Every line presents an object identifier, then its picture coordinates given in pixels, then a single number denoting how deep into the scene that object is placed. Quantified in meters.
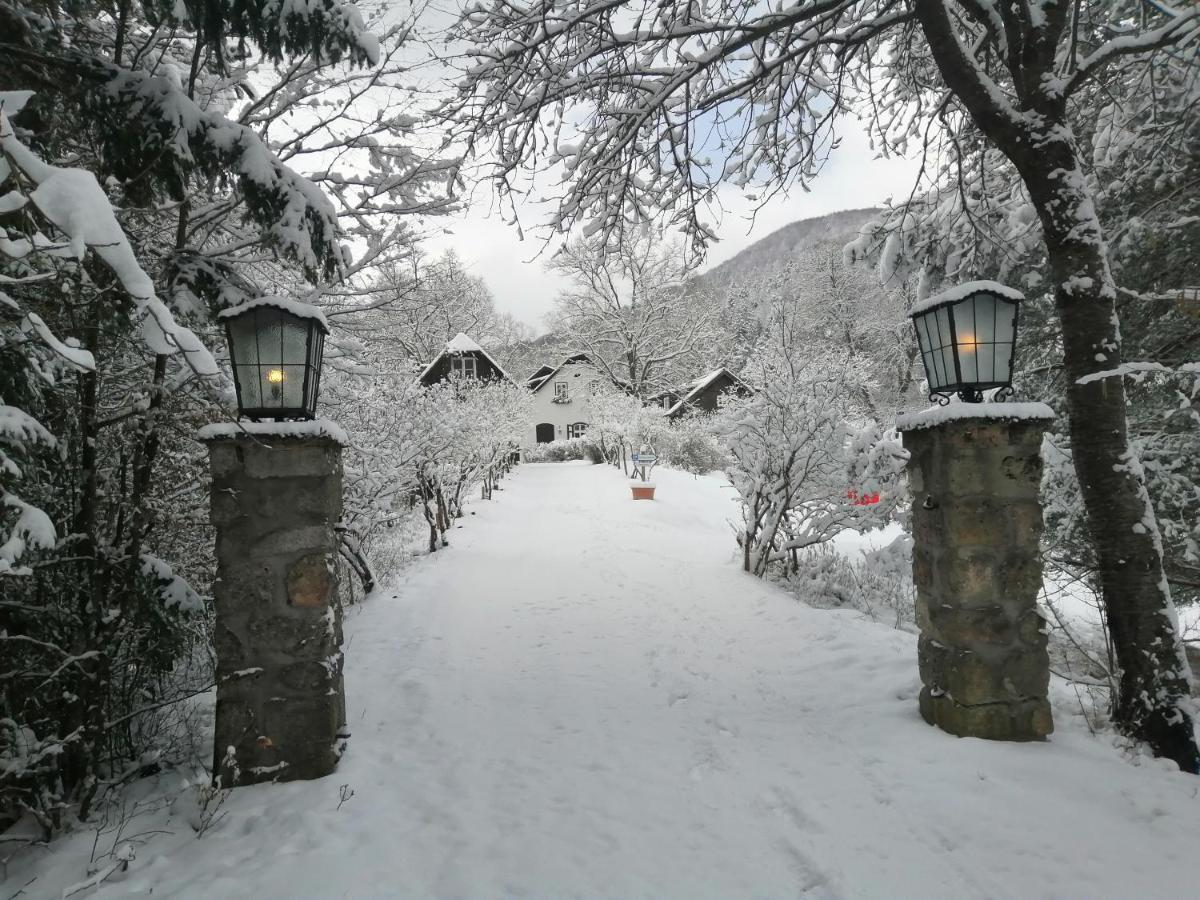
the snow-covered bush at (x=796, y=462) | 6.45
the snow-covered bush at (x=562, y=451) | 28.09
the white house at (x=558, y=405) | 32.47
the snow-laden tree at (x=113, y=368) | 2.24
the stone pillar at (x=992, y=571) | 2.84
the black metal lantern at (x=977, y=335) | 3.02
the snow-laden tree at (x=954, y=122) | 2.81
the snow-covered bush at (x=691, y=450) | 20.05
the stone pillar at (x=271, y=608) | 2.63
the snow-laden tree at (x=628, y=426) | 19.17
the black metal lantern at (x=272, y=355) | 2.75
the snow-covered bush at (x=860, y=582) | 5.28
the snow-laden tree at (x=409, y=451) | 6.41
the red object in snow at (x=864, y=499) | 6.03
